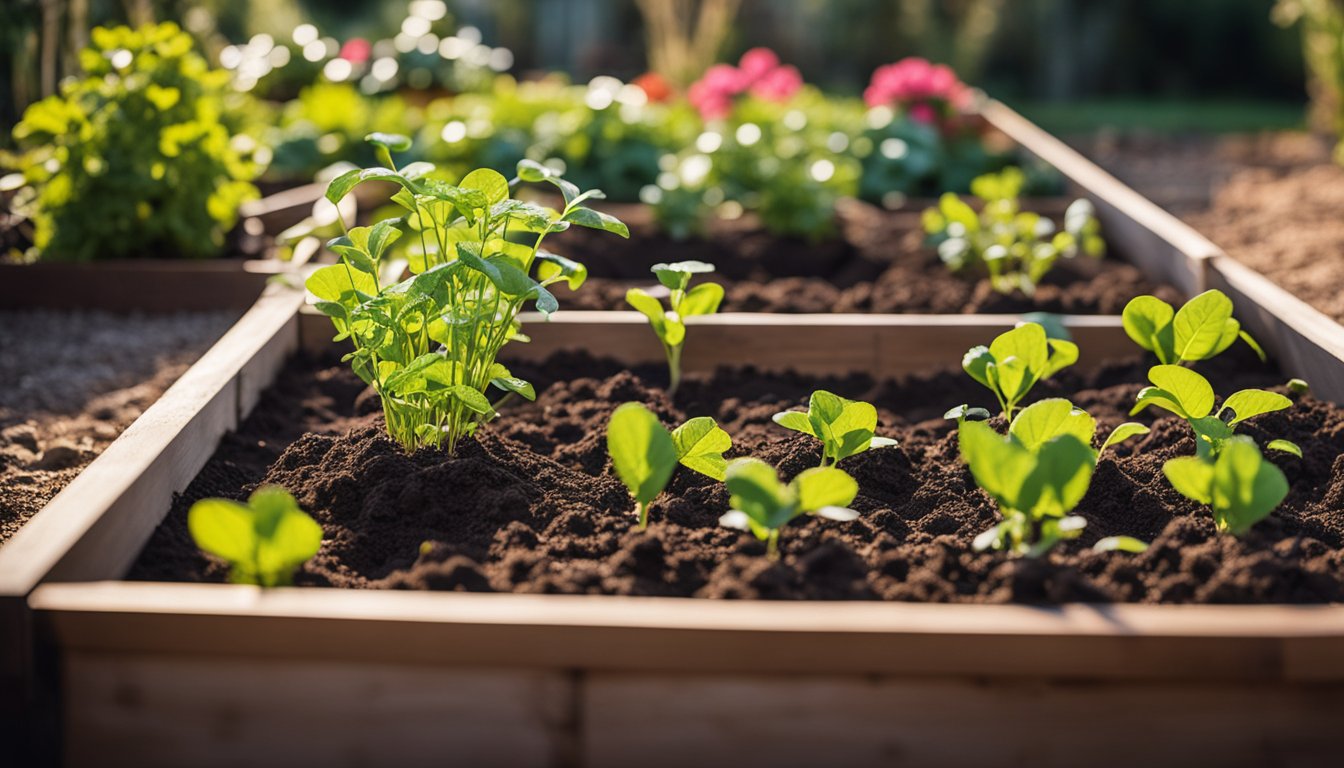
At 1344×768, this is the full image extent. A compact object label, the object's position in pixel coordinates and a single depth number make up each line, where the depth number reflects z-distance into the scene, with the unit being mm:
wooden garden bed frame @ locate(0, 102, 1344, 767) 1411
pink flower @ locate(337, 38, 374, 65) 6926
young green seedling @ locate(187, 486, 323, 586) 1465
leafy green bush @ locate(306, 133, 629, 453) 1859
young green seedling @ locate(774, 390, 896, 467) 1891
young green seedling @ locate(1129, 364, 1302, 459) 1937
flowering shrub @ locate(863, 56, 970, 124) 6094
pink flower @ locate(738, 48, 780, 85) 6859
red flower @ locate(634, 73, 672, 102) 6969
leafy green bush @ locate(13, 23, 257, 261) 3434
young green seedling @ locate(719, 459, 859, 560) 1572
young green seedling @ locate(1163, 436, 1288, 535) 1647
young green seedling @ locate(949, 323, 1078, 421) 2043
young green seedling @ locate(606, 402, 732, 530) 1679
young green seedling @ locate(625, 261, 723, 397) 2346
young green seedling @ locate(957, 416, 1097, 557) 1598
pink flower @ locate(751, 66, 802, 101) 6781
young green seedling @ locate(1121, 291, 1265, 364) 2154
